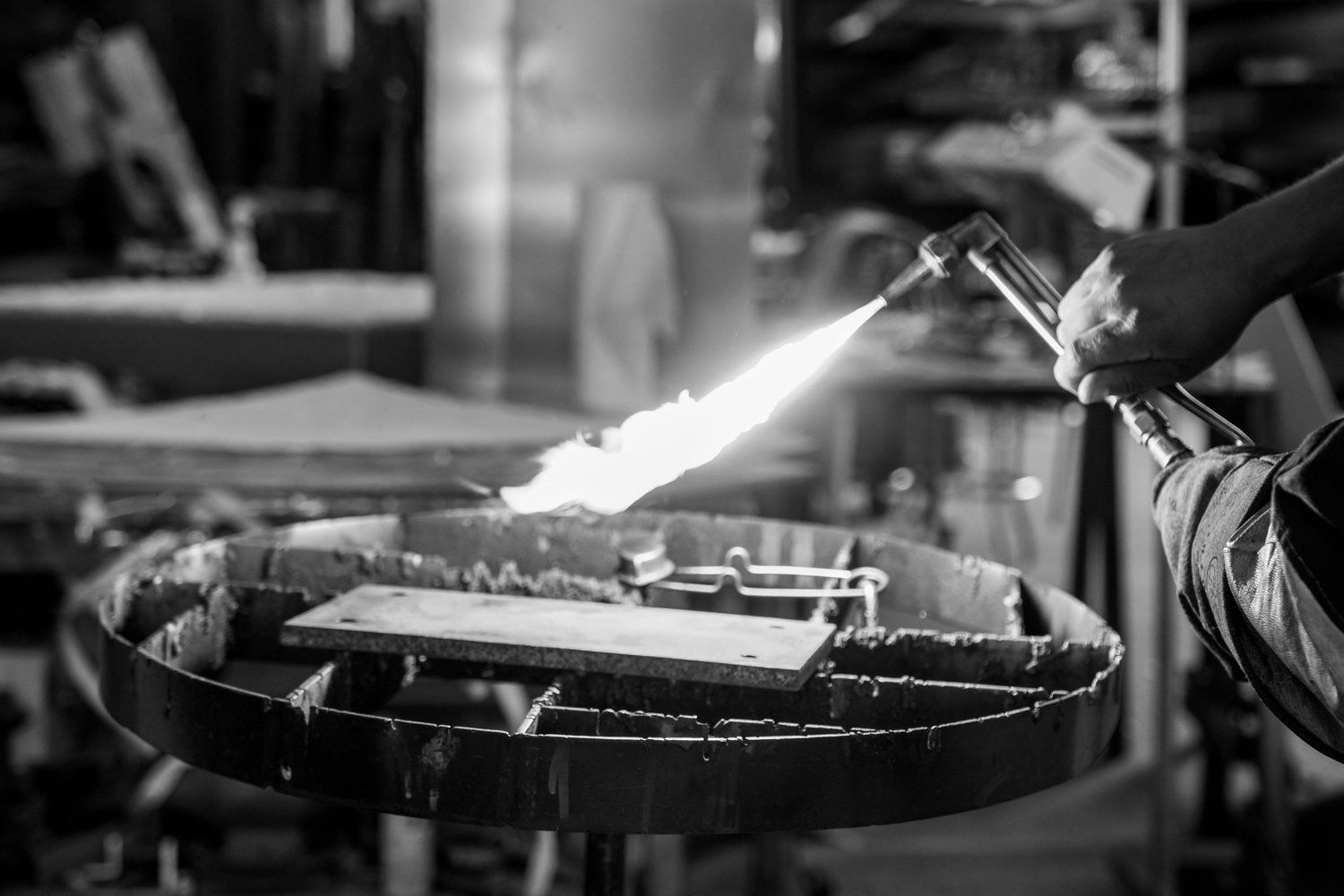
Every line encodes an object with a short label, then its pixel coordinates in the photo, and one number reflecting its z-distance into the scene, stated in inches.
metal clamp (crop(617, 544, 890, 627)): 96.9
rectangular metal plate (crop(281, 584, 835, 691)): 87.0
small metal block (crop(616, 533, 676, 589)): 97.1
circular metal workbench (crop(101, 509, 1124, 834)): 82.4
